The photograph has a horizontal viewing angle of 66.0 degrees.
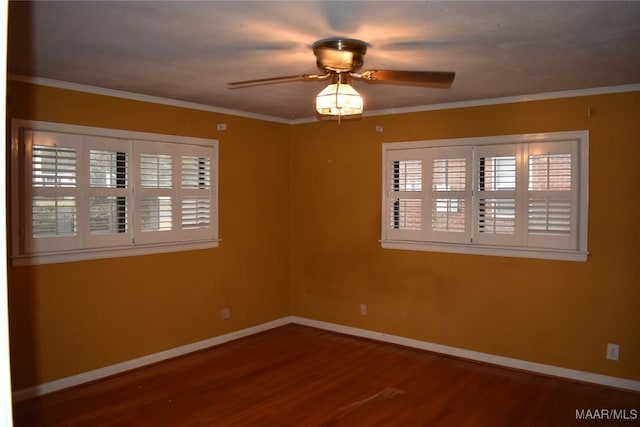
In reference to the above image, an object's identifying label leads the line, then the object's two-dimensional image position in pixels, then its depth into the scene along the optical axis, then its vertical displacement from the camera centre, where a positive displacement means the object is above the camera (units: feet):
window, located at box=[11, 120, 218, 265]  12.21 +0.18
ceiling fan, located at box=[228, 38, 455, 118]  8.95 +2.33
